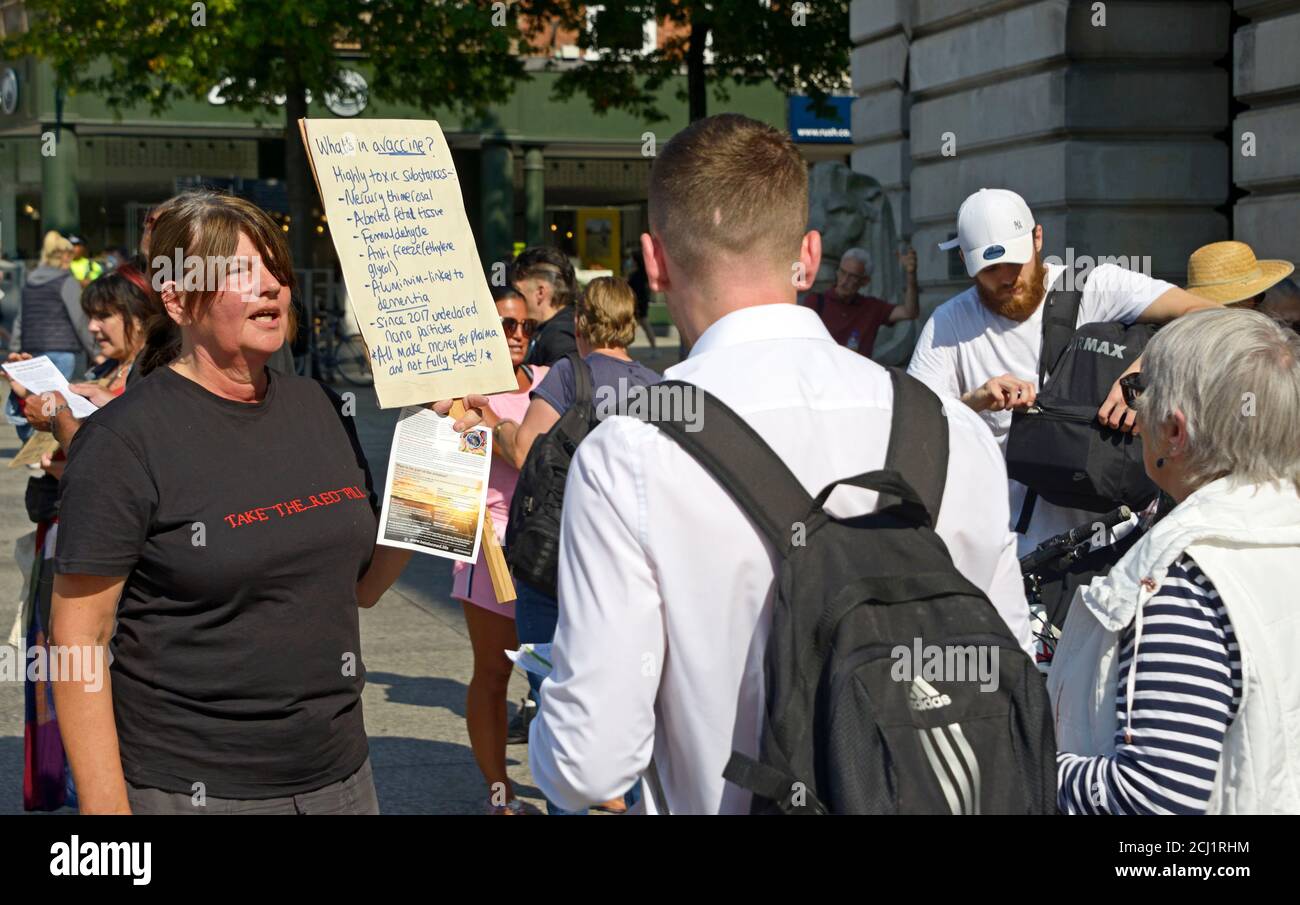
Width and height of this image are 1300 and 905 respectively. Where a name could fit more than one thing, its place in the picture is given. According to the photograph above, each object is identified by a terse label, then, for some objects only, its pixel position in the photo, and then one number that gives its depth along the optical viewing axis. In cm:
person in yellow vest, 2200
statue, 1591
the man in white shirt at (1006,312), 505
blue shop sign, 2453
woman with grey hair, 244
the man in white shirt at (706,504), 217
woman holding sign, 286
